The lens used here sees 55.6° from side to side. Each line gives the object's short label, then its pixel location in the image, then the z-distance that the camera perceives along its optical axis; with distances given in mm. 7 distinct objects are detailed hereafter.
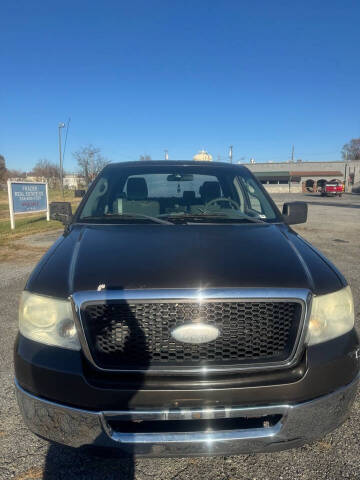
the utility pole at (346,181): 52194
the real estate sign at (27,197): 11719
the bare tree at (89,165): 39281
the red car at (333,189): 36688
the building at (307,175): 53125
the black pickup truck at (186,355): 1564
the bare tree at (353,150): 82062
